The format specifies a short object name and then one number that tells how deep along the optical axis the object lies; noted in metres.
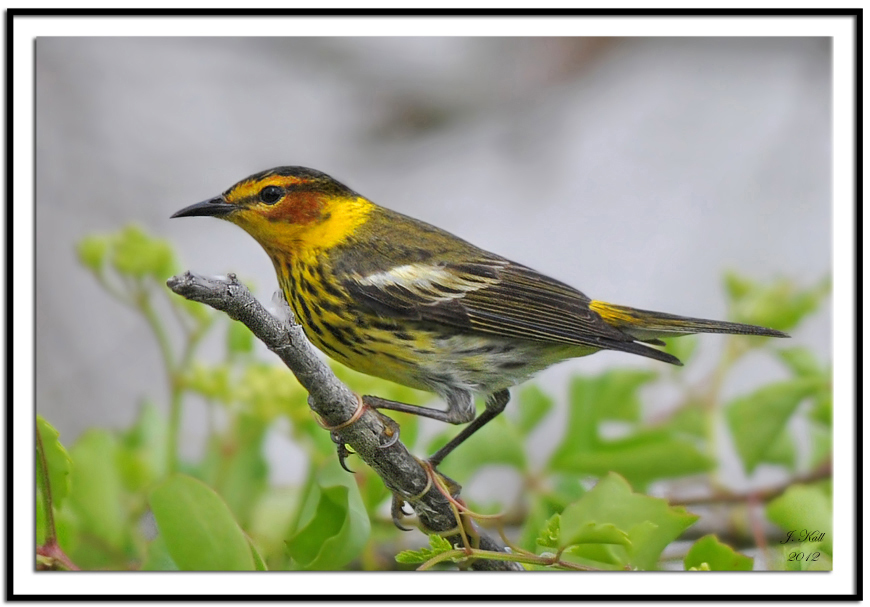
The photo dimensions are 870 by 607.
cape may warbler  4.23
